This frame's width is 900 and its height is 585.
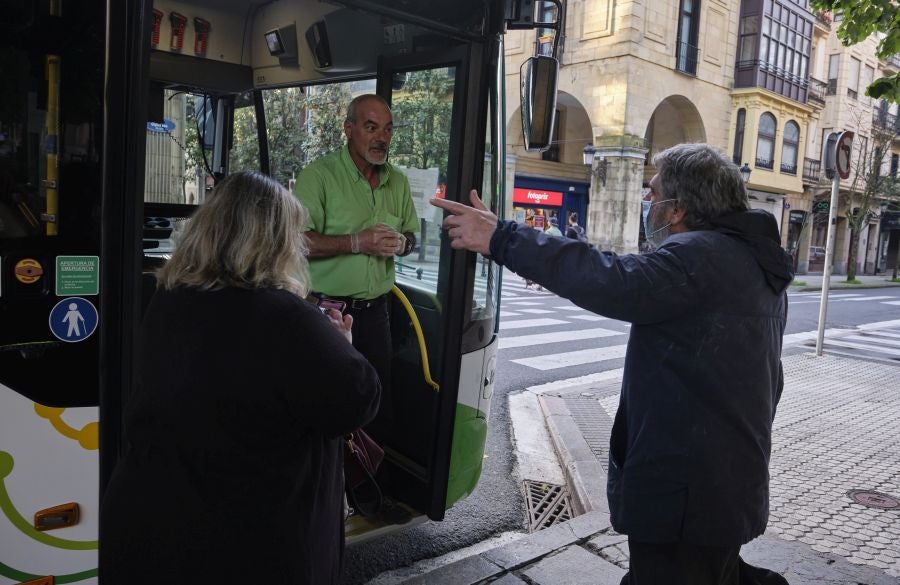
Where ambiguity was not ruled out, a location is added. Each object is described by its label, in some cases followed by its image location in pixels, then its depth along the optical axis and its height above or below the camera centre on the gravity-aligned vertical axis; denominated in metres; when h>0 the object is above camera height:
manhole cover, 4.78 -1.68
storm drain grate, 4.50 -1.81
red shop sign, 27.66 +1.30
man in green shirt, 3.44 -0.04
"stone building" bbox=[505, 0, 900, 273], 24.20 +5.40
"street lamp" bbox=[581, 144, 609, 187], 24.42 +2.19
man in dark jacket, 2.12 -0.39
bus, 2.07 +0.14
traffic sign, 10.09 +1.34
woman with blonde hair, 1.65 -0.47
